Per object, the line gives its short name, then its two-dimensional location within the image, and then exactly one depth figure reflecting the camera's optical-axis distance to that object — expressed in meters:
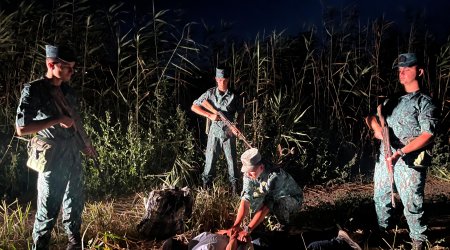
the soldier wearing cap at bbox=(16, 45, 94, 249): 3.46
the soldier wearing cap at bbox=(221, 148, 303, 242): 3.82
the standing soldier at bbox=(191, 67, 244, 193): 5.70
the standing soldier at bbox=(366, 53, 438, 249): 3.78
